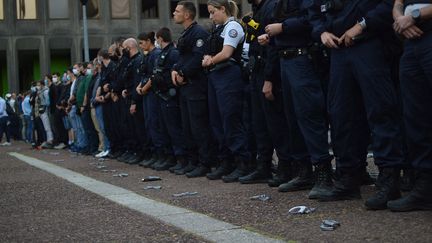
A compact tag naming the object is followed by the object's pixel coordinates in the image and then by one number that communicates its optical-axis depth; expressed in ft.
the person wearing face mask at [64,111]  62.39
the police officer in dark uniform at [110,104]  44.70
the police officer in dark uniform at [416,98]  16.26
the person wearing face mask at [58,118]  66.23
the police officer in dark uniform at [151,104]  36.09
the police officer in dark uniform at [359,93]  17.72
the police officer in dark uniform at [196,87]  30.27
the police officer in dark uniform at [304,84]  21.01
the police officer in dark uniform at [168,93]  33.37
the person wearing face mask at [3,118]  89.76
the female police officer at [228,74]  27.48
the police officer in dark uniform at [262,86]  23.84
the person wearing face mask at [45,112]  70.07
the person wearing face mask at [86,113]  52.75
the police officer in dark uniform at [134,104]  39.34
